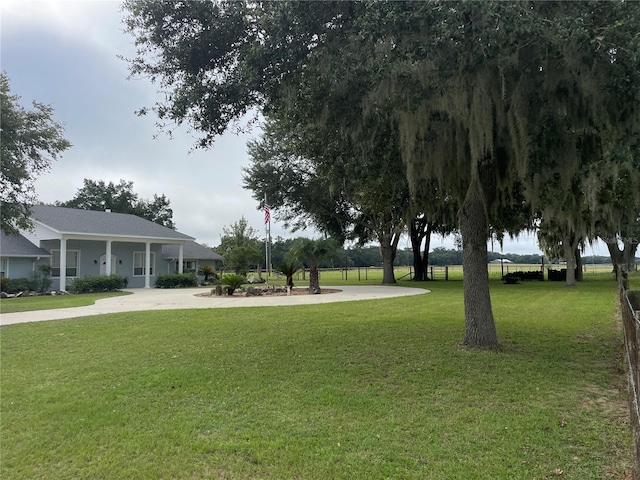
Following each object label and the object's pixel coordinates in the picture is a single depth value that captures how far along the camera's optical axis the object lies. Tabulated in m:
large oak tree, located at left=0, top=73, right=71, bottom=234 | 13.72
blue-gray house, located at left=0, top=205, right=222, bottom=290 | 19.98
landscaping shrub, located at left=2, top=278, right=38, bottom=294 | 18.28
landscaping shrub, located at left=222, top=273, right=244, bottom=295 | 17.12
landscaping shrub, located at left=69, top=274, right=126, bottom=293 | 19.16
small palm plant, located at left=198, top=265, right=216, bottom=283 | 26.73
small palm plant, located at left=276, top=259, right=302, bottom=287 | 19.09
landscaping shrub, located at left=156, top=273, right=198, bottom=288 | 22.75
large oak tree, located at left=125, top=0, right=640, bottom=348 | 4.27
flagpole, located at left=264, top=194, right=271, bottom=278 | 24.39
